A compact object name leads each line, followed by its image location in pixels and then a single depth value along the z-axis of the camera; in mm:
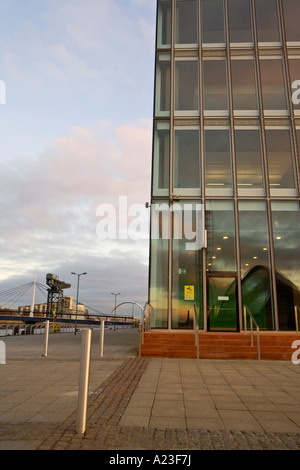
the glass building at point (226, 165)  13312
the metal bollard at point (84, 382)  3496
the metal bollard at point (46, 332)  9608
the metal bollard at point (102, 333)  9827
